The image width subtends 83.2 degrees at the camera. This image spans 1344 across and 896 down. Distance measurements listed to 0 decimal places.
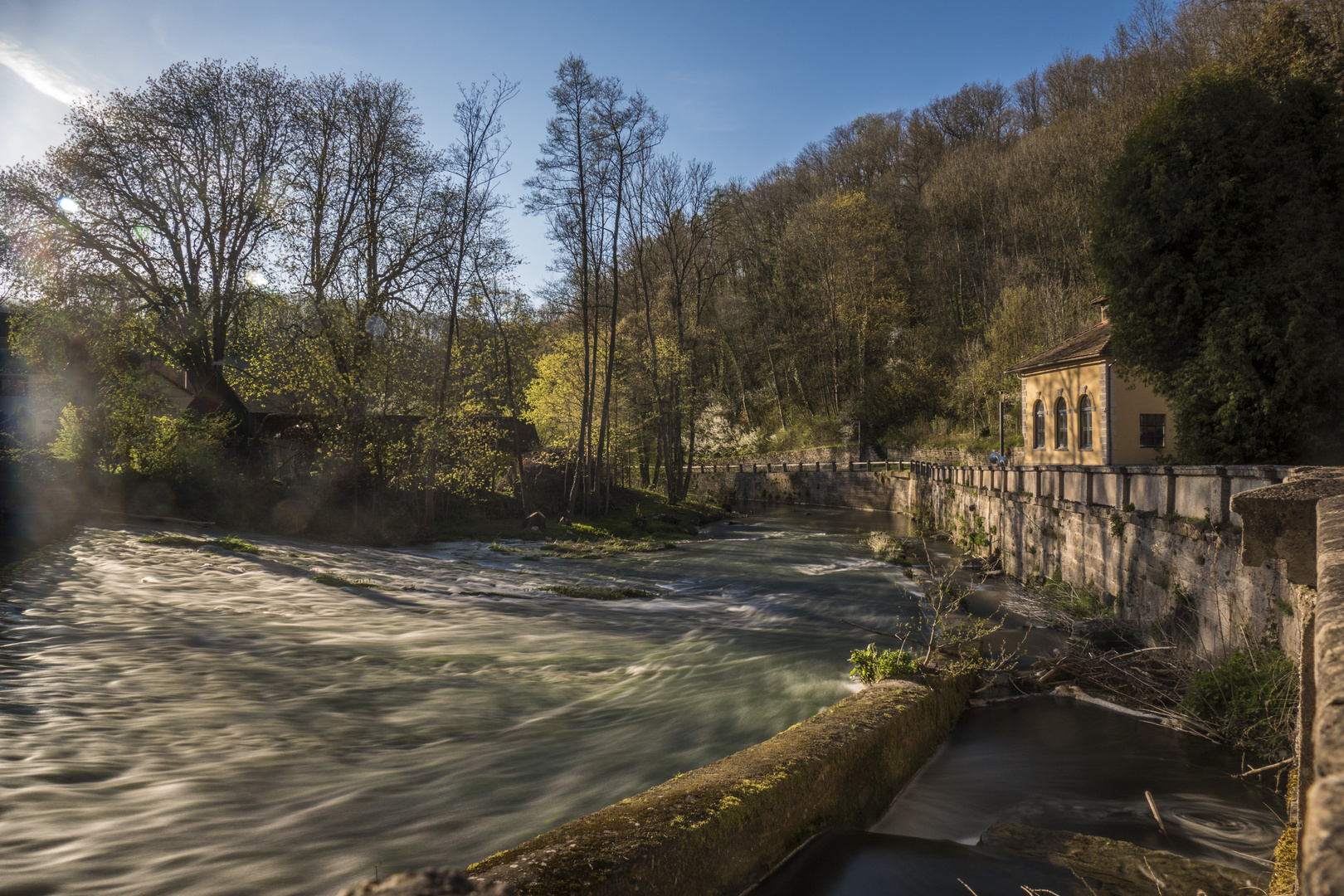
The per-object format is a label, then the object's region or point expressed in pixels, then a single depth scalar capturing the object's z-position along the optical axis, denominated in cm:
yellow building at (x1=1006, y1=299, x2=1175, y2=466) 2747
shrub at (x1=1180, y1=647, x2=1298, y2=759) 623
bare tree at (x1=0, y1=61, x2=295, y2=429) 2234
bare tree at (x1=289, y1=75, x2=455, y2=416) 2530
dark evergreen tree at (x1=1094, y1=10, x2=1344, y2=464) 1480
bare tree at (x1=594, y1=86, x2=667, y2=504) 2772
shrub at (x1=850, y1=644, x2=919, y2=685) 675
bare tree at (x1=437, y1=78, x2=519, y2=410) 2486
